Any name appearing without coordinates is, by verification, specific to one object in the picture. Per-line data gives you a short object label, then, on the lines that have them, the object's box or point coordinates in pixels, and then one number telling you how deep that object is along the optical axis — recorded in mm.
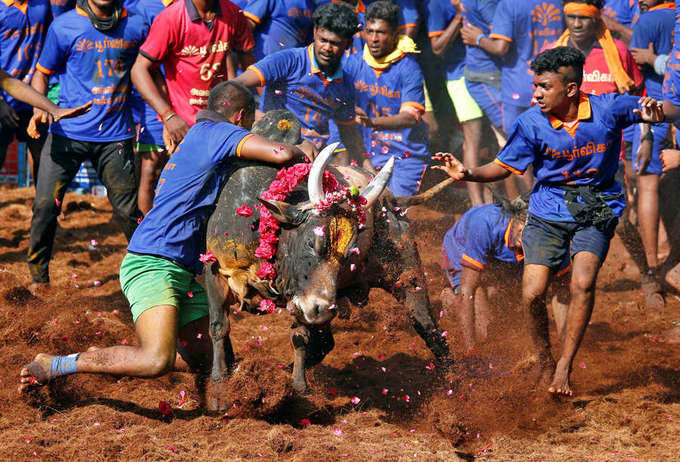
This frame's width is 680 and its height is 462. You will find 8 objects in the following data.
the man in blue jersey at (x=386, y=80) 17547
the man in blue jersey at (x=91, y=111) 15492
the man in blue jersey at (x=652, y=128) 17625
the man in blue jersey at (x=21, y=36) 16891
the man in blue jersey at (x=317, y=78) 15984
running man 11930
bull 10547
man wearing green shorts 10461
